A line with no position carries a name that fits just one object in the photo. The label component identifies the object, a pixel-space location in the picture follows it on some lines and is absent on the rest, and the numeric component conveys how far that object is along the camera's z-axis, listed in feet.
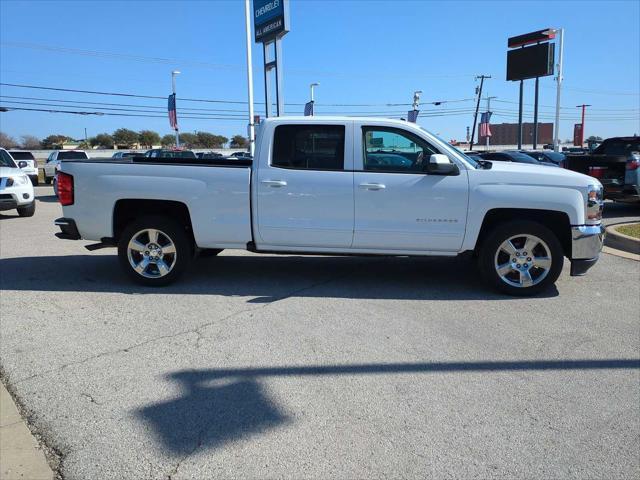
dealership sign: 74.18
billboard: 135.64
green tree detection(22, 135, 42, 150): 332.43
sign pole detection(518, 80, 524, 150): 150.58
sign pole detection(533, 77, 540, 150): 150.10
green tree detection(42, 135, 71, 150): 325.42
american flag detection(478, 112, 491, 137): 152.66
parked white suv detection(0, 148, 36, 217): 40.40
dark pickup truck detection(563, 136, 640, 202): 37.04
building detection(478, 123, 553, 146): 385.50
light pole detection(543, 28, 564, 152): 137.90
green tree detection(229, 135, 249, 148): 326.65
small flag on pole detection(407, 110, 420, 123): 111.96
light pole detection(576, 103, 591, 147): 214.07
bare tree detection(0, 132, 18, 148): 300.96
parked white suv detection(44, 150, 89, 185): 89.04
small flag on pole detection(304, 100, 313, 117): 121.19
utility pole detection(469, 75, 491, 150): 208.44
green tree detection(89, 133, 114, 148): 312.91
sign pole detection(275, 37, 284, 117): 74.95
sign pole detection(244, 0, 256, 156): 81.97
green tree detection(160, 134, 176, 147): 332.80
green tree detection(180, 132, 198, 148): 319.70
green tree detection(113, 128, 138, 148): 312.62
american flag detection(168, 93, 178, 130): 135.74
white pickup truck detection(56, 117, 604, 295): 19.12
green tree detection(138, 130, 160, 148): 318.45
